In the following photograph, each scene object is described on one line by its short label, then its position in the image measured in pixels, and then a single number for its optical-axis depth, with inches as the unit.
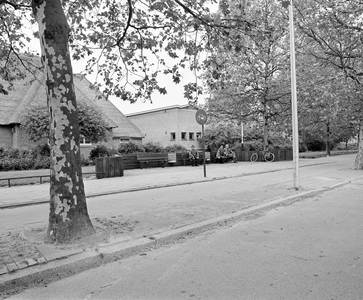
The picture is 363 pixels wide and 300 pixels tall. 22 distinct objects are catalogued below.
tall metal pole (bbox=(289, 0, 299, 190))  355.3
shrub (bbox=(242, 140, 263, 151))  1050.3
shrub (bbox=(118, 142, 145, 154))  913.5
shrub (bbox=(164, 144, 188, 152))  956.9
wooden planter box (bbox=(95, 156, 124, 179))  501.0
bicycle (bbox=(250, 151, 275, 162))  923.1
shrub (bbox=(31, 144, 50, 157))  766.6
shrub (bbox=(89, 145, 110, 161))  860.0
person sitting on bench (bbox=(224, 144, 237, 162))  869.2
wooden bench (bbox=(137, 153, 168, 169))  696.7
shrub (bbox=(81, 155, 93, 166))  732.7
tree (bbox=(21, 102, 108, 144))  743.1
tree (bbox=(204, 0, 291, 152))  834.0
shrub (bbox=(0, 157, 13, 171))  601.1
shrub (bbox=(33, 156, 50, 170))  641.0
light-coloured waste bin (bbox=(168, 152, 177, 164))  737.9
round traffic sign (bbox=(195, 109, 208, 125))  491.1
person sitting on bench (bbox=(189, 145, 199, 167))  743.7
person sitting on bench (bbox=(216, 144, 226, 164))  854.1
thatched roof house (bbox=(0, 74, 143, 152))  868.0
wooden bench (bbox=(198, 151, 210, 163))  791.8
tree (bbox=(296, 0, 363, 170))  437.7
